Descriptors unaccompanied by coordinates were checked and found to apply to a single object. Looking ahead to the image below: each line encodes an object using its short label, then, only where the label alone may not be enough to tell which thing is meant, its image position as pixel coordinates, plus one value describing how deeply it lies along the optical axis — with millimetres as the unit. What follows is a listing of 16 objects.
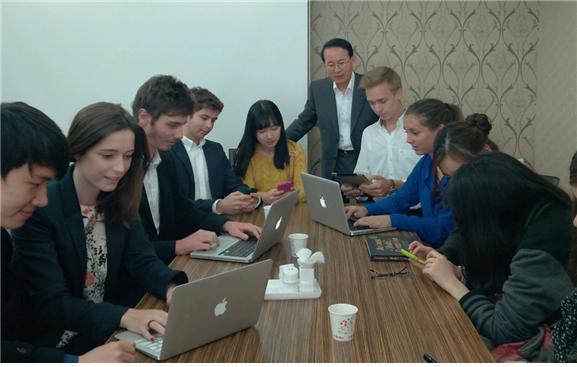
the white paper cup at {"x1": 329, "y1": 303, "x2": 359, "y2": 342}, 1380
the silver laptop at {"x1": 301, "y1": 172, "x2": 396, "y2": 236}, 2324
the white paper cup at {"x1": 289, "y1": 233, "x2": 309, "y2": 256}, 2098
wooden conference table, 1331
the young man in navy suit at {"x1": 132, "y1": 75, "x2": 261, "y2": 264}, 2293
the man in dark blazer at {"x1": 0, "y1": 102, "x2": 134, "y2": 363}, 1298
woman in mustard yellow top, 3146
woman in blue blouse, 2432
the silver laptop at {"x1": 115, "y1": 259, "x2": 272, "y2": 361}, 1252
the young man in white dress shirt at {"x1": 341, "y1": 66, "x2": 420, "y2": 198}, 3238
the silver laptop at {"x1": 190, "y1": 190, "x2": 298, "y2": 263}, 2014
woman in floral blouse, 1558
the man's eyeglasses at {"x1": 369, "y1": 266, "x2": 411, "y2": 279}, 1860
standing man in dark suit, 3803
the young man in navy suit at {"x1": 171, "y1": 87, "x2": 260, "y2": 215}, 2861
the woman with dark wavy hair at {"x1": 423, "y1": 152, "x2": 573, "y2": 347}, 1495
